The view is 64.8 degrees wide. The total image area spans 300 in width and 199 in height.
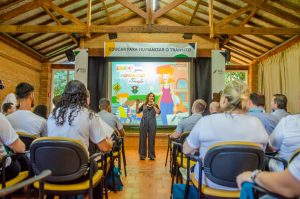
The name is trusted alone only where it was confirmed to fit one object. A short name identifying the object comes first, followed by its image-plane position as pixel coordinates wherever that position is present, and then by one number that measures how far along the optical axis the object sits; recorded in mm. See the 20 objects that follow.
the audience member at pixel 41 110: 2730
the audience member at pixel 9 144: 1559
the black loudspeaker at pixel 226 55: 6231
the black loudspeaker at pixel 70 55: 6393
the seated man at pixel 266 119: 2474
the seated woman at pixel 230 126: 1529
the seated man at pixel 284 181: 829
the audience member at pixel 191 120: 3138
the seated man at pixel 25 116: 2184
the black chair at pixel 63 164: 1506
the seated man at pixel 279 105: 2866
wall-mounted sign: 6306
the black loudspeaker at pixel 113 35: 6294
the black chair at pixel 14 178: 1579
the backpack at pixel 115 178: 2737
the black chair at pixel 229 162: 1450
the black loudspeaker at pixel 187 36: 6242
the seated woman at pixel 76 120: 1666
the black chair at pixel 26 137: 2032
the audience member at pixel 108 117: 3434
